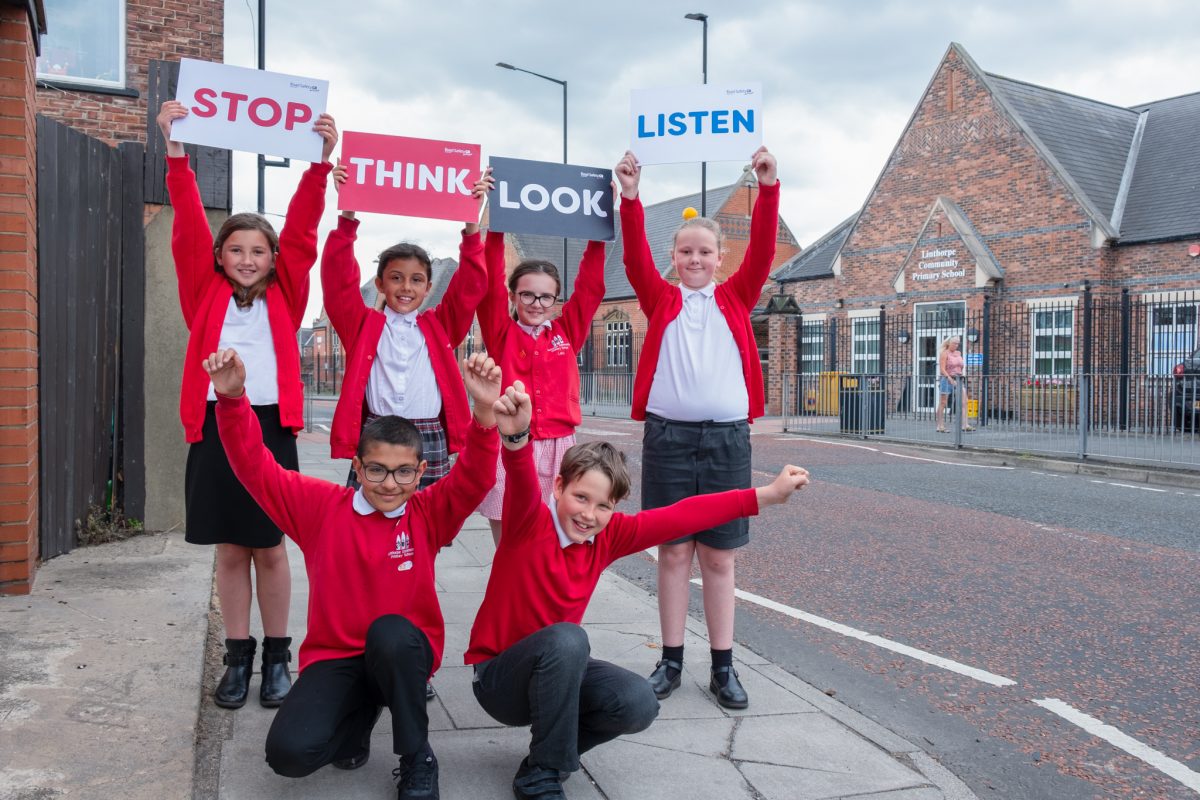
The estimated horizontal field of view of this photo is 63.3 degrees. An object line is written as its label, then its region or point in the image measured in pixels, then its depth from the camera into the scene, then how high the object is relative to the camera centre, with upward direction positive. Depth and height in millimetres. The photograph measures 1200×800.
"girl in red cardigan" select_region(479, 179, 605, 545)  3889 +150
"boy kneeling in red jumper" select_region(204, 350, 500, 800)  2732 -556
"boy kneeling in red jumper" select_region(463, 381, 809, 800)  2801 -649
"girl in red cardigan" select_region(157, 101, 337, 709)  3451 +30
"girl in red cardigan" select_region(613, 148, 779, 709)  3768 -9
